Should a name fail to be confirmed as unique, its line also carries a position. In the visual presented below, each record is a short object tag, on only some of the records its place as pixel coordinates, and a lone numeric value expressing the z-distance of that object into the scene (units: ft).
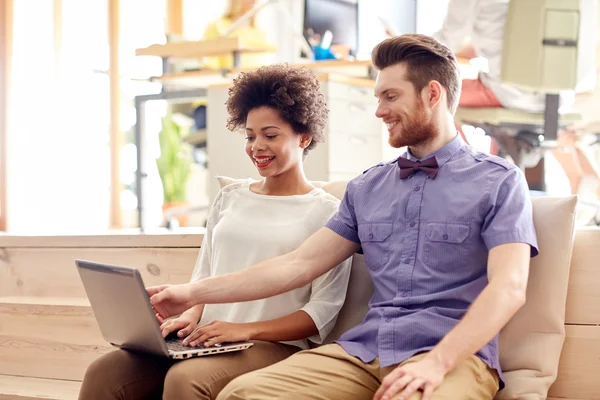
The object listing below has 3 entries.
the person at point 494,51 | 11.35
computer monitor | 13.93
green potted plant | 20.92
